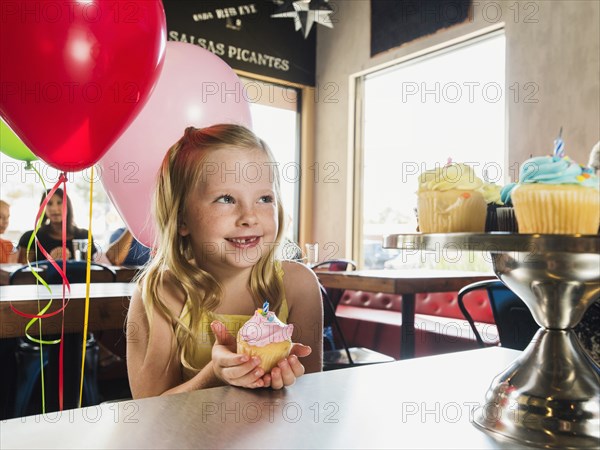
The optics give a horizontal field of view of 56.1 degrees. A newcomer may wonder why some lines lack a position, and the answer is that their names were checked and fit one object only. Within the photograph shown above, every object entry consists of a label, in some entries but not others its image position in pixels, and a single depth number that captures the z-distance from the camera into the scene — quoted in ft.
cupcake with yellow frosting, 2.50
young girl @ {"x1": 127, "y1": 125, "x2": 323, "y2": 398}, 3.63
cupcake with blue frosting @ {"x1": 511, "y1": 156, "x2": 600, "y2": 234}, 2.12
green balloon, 6.18
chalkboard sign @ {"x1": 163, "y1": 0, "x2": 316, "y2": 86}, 17.97
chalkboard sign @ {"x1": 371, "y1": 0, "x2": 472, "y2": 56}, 16.17
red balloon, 3.06
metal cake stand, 1.84
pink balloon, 5.54
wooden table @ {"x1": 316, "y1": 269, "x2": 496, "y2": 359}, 8.50
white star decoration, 14.35
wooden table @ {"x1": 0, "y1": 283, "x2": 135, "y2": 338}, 5.28
